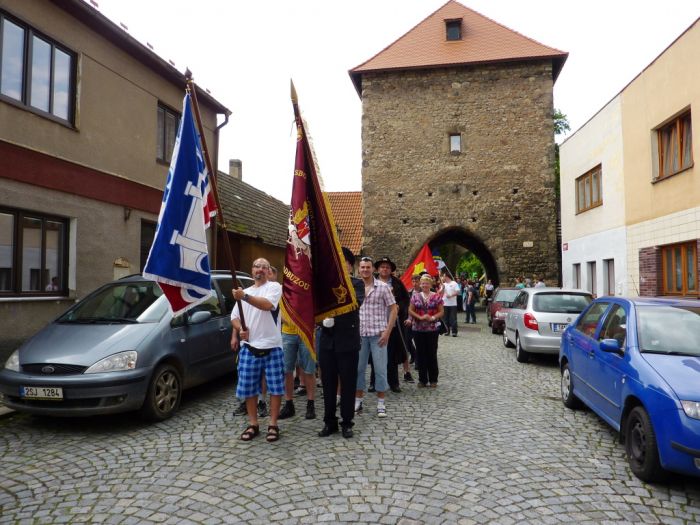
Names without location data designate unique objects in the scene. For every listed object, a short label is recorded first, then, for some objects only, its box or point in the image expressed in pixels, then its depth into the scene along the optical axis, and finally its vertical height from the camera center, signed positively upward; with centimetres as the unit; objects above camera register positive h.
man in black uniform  499 -79
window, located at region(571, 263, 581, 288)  1712 +28
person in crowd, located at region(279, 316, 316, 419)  572 -101
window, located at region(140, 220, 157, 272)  1155 +105
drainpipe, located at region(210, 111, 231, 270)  1399 +354
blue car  358 -77
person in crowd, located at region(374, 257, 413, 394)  689 -86
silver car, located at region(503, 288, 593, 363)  921 -62
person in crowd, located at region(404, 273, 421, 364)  763 -79
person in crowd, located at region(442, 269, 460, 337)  1342 -58
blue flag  434 +46
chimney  3108 +696
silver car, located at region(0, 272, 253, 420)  496 -78
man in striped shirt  591 -49
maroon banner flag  479 +21
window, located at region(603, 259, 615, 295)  1444 +21
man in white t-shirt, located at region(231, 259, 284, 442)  487 -71
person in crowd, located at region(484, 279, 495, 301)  2545 -24
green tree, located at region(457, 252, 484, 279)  6699 +224
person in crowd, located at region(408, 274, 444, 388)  726 -66
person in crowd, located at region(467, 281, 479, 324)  1790 -67
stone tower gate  2305 +606
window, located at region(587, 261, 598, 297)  1567 +17
